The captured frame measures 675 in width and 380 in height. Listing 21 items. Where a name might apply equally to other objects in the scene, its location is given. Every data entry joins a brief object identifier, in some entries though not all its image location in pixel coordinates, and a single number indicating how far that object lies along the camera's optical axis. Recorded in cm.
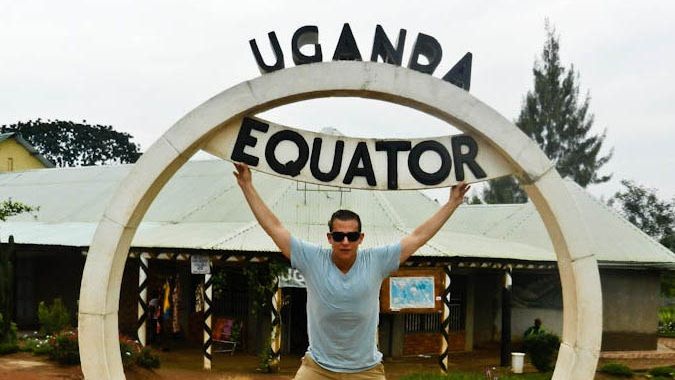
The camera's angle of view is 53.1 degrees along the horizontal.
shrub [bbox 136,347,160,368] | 1305
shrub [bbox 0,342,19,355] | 1356
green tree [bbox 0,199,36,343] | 1424
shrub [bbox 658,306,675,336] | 2472
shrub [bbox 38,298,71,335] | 1516
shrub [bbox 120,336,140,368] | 1241
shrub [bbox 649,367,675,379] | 1541
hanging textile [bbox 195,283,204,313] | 1634
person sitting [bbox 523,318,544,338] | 1592
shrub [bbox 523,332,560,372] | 1522
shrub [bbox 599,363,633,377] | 1534
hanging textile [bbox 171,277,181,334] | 1784
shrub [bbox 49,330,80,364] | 1237
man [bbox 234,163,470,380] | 414
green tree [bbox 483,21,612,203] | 4422
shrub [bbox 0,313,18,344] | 1416
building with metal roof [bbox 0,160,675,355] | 1571
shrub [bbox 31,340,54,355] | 1302
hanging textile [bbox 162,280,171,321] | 1767
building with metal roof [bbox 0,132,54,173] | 3366
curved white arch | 581
